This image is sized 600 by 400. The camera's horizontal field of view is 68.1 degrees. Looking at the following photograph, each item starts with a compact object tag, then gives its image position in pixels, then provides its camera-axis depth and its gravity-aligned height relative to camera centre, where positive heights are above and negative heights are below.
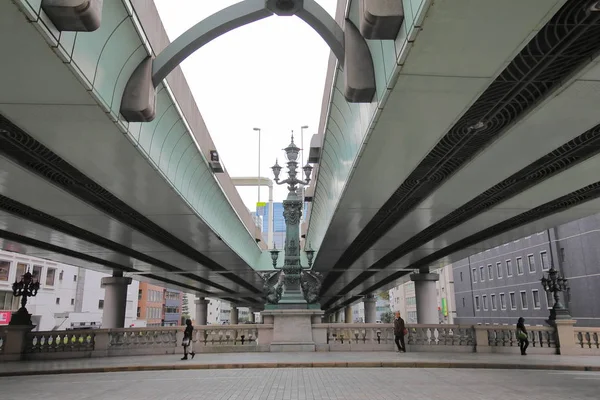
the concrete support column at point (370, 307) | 60.31 +0.34
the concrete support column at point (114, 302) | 29.33 +0.57
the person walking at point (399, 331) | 16.72 -0.80
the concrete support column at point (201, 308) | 66.50 +0.35
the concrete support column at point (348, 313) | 86.01 -0.63
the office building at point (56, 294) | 47.66 +2.16
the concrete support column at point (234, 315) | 91.65 -0.96
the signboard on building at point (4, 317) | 44.75 -0.56
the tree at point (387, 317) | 97.99 -1.64
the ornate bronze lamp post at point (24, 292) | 18.03 +0.82
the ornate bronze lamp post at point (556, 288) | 18.43 +0.88
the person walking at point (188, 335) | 15.47 -0.88
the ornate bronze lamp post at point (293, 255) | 17.53 +2.10
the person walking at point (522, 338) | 17.02 -1.08
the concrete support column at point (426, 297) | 31.83 +0.87
